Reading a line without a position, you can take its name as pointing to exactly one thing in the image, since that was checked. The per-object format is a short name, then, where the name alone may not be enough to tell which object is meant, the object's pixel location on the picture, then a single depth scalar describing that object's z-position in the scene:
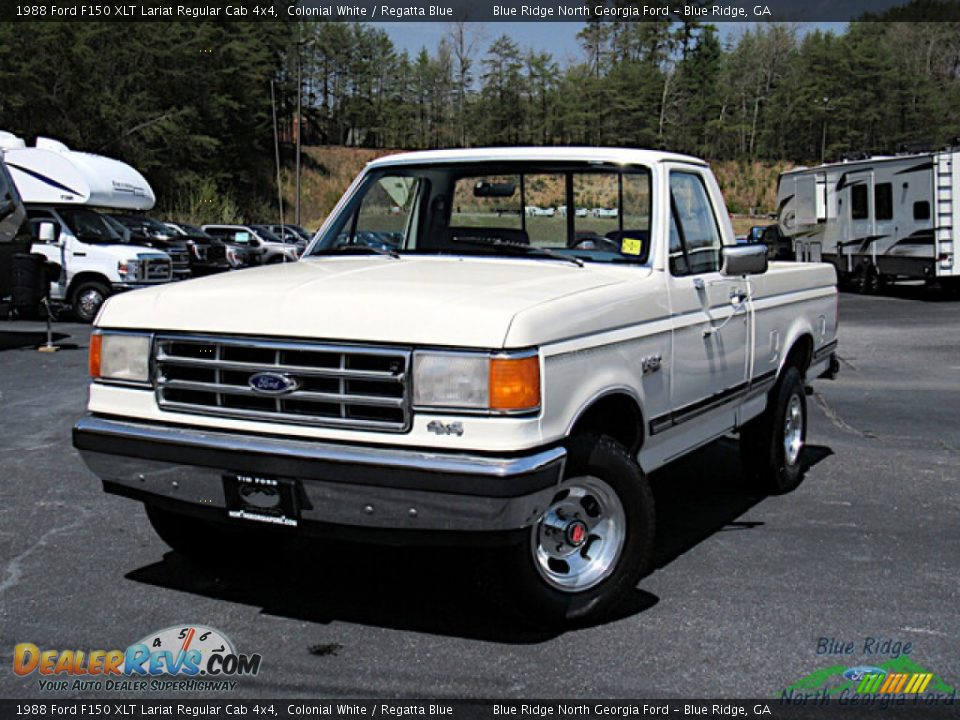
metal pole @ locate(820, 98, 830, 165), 78.44
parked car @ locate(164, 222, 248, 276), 28.53
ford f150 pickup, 3.91
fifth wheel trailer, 21.84
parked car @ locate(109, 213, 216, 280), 19.23
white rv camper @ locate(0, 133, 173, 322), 17.33
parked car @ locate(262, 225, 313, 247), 40.16
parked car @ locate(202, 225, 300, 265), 33.66
